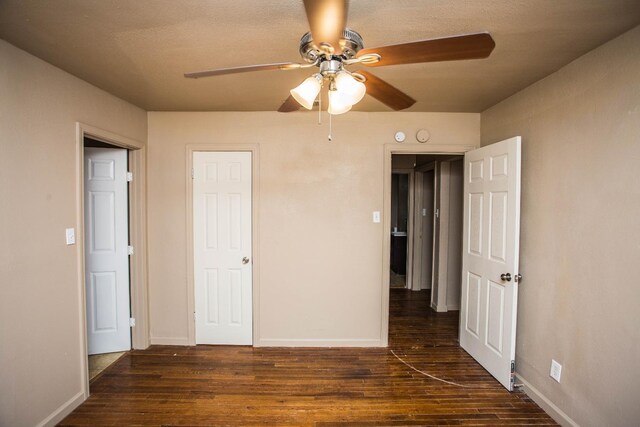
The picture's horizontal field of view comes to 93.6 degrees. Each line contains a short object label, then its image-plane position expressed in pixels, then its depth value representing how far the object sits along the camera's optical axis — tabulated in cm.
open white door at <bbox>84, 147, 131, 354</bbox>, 289
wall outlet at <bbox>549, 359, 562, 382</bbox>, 206
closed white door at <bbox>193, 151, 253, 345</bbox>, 310
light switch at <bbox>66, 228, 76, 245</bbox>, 215
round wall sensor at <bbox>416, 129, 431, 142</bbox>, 305
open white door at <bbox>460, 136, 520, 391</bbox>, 234
